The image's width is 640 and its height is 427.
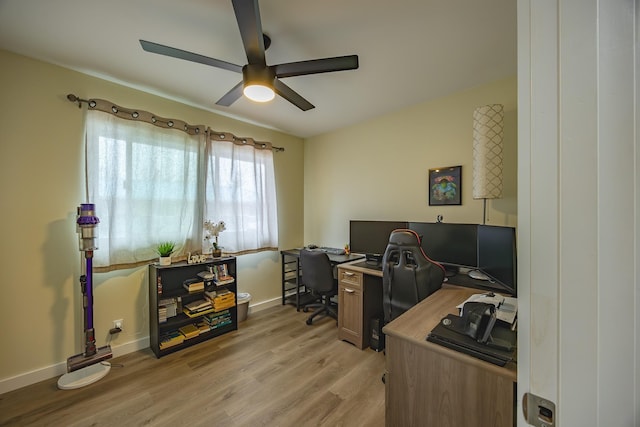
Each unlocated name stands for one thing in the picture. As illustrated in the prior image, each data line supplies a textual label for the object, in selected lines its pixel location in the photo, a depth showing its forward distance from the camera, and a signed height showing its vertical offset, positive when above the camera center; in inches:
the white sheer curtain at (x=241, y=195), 114.3 +9.4
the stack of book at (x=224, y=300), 105.2 -38.8
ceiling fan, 53.2 +37.7
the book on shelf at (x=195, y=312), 99.8 -41.7
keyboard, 130.9 -21.6
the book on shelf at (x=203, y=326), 102.4 -48.9
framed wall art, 96.4 +10.7
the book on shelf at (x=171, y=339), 92.3 -49.4
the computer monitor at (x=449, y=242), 85.7 -11.5
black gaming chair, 69.6 -18.7
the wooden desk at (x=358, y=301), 95.5 -36.7
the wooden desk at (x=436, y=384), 36.0 -29.1
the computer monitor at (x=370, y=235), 109.3 -10.9
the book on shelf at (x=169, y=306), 94.1 -37.0
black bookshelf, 92.6 -38.5
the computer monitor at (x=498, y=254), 50.6 -10.1
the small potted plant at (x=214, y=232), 110.3 -8.5
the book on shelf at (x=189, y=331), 98.2 -48.8
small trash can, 118.3 -46.3
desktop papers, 46.1 -20.4
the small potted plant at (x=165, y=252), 95.0 -15.2
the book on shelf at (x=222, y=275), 108.6 -28.4
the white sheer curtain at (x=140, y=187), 85.8 +10.9
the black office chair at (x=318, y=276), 110.6 -29.8
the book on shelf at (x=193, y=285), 100.8 -30.4
